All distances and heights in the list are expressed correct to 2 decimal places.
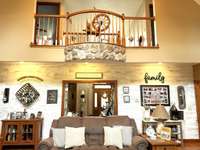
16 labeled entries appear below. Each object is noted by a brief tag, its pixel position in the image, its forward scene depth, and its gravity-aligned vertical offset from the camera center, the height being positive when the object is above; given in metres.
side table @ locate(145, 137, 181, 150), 3.43 -0.93
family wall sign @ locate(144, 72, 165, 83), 6.02 +0.56
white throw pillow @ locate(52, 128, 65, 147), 3.84 -0.86
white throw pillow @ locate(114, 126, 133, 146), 3.95 -0.86
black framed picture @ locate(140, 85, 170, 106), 5.91 +0.00
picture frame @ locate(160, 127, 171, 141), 3.60 -0.76
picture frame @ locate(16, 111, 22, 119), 5.36 -0.55
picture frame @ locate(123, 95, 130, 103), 5.91 -0.09
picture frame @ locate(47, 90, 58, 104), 5.79 -0.01
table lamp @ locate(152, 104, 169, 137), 3.66 -0.38
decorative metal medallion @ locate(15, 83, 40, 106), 5.67 +0.06
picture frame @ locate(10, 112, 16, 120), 5.37 -0.55
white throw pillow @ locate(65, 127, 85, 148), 3.81 -0.86
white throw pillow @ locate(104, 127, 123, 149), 3.87 -0.88
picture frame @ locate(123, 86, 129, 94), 5.96 +0.17
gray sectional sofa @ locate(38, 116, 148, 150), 3.89 -0.68
